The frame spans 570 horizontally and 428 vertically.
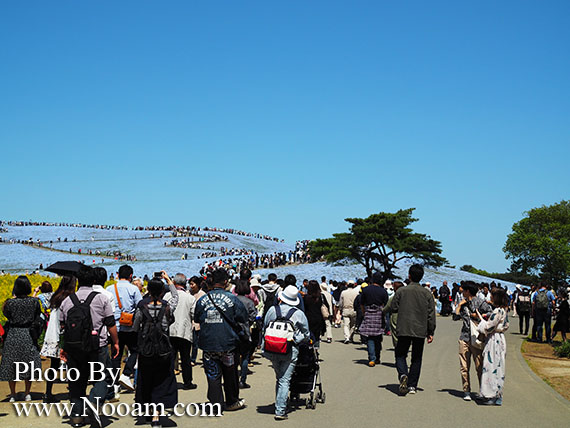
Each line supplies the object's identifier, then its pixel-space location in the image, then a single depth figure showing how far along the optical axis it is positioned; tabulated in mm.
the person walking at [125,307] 9016
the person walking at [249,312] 9953
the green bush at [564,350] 14914
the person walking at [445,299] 31375
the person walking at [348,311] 17094
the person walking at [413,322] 9492
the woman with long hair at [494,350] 8703
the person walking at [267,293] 13672
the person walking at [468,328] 9055
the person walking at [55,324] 8008
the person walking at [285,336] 7867
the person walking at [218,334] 7824
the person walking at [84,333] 7152
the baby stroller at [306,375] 8430
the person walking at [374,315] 12844
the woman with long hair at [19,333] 8523
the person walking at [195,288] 12133
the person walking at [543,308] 17891
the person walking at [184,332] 9672
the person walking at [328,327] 17517
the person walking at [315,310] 12078
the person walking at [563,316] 17767
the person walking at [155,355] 7164
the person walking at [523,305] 21188
